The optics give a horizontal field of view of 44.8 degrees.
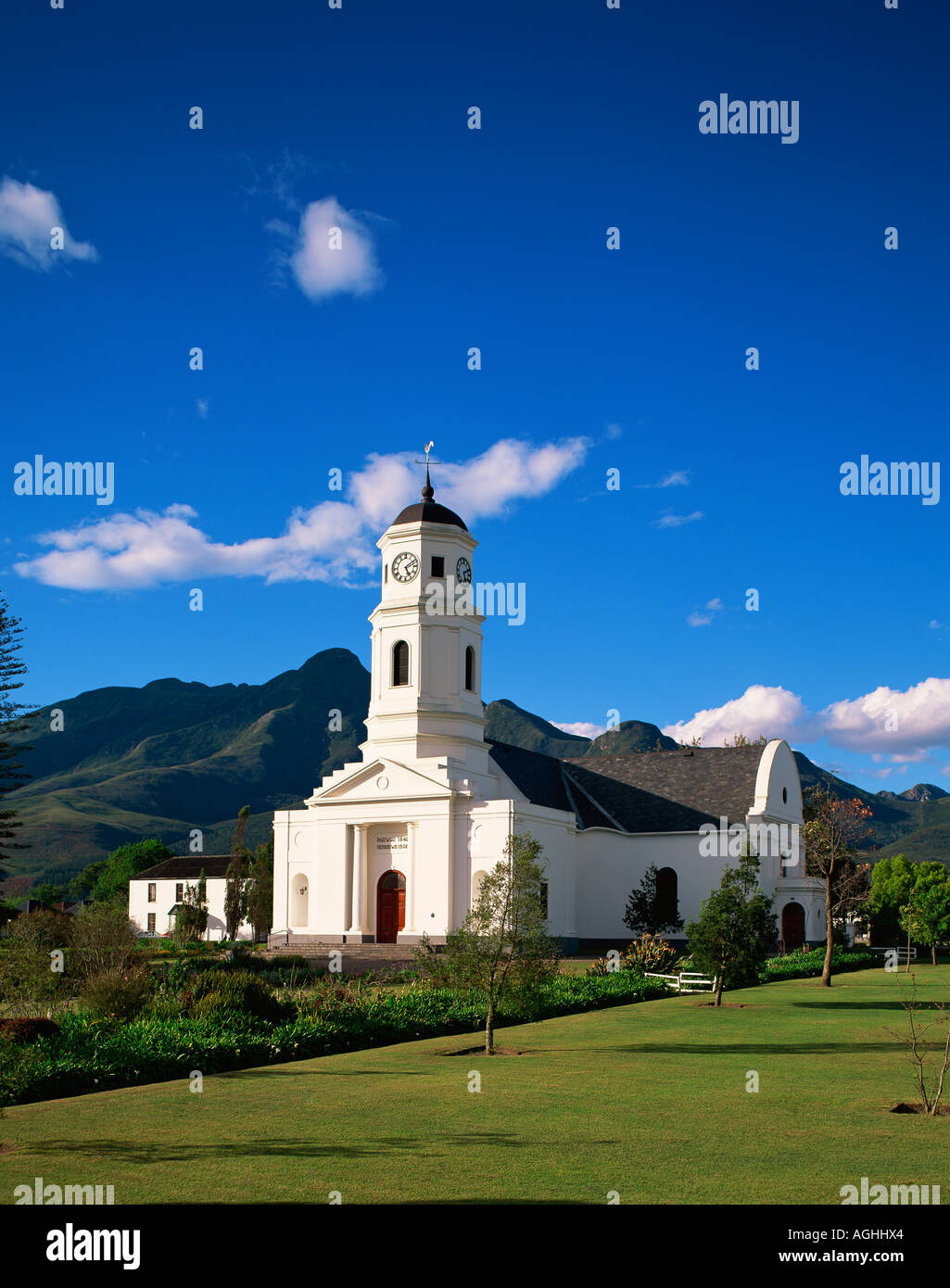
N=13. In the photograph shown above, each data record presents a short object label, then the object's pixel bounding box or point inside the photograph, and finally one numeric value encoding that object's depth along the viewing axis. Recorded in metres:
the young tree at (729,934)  28.08
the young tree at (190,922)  71.88
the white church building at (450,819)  47.19
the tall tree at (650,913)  51.53
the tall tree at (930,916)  47.75
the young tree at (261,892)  72.81
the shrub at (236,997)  19.70
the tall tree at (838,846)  39.44
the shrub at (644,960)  35.80
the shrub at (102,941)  24.55
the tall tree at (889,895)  62.72
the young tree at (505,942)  20.42
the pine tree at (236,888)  75.19
